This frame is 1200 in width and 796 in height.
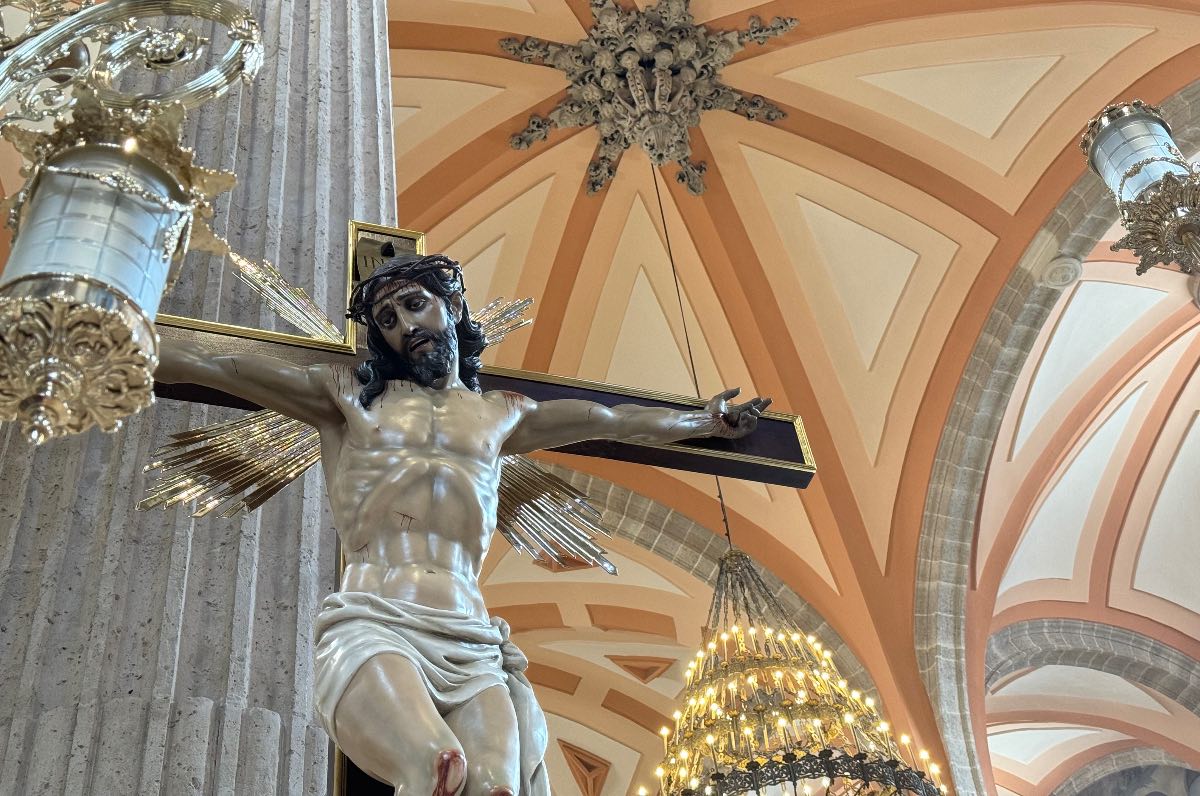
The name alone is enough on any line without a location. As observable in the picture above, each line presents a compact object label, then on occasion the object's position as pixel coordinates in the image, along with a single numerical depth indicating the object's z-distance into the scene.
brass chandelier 5.13
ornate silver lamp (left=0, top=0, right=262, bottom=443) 1.07
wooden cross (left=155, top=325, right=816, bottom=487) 2.19
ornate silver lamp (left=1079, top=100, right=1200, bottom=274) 4.42
